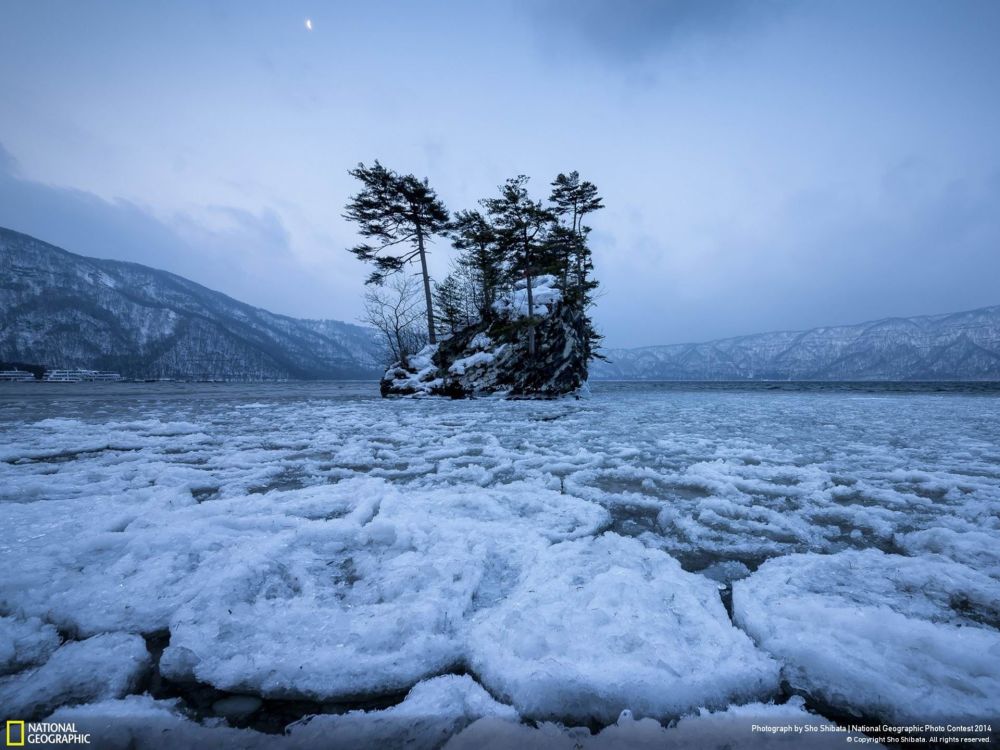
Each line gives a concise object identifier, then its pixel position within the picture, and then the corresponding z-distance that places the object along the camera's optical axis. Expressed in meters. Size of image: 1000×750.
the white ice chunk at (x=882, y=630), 1.25
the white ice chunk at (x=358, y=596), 1.39
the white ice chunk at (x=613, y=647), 1.26
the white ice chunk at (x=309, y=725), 1.11
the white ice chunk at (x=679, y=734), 1.11
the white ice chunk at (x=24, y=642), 1.38
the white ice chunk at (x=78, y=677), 1.21
